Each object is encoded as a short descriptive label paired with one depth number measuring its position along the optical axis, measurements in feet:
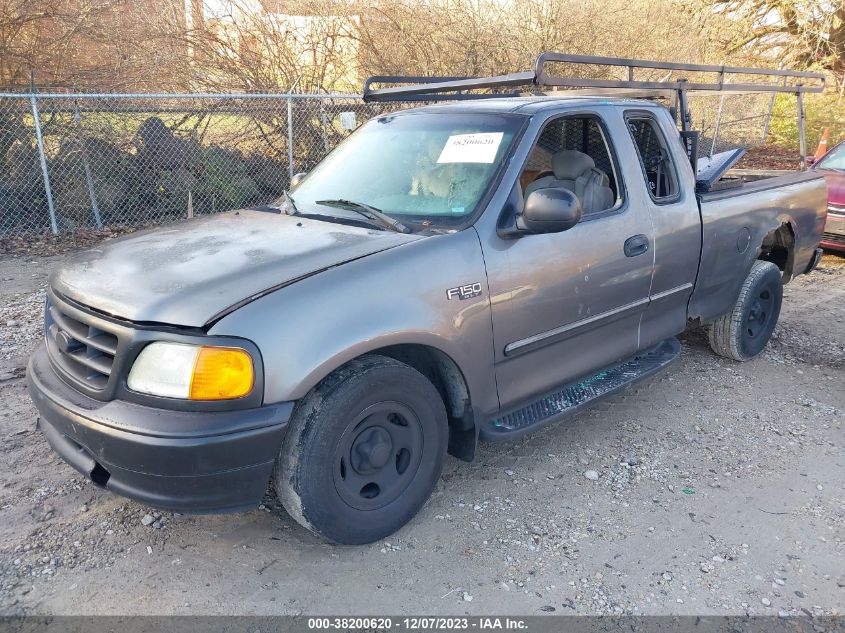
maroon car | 26.07
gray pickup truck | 8.05
